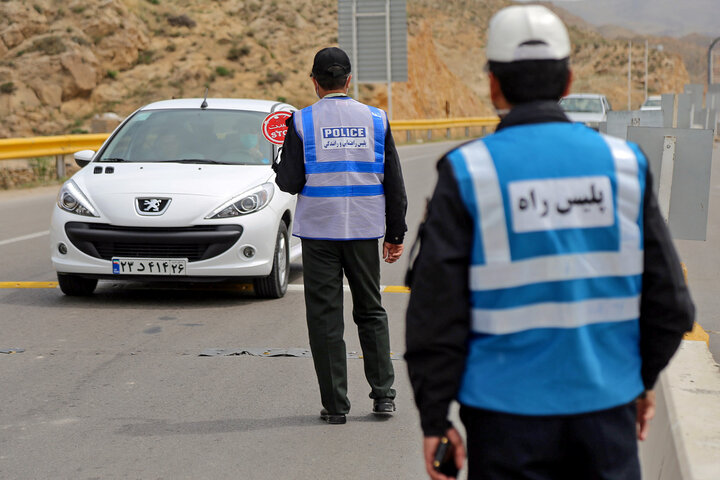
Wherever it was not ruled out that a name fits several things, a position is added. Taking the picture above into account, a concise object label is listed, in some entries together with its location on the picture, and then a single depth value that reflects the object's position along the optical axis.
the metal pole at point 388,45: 38.68
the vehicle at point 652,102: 42.05
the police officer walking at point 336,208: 5.49
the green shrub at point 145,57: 47.76
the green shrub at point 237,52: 50.22
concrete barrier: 3.66
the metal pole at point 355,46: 38.62
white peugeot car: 8.50
